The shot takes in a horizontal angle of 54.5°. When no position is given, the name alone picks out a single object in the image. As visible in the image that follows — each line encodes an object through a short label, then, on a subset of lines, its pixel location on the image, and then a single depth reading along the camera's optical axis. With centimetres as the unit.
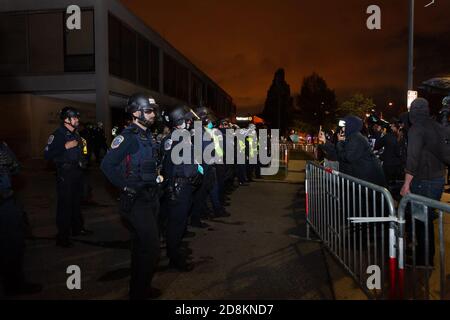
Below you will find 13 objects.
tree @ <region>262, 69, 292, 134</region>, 5191
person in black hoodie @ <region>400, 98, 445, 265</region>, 500
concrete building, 2331
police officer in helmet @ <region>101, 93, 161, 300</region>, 417
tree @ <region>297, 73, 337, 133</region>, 7351
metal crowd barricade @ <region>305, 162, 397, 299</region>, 392
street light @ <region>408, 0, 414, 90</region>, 1392
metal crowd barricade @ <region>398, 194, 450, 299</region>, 325
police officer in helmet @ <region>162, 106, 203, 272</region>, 537
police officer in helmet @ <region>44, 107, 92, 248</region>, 645
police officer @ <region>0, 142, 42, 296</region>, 454
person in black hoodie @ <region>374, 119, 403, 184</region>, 959
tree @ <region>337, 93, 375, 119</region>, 5632
